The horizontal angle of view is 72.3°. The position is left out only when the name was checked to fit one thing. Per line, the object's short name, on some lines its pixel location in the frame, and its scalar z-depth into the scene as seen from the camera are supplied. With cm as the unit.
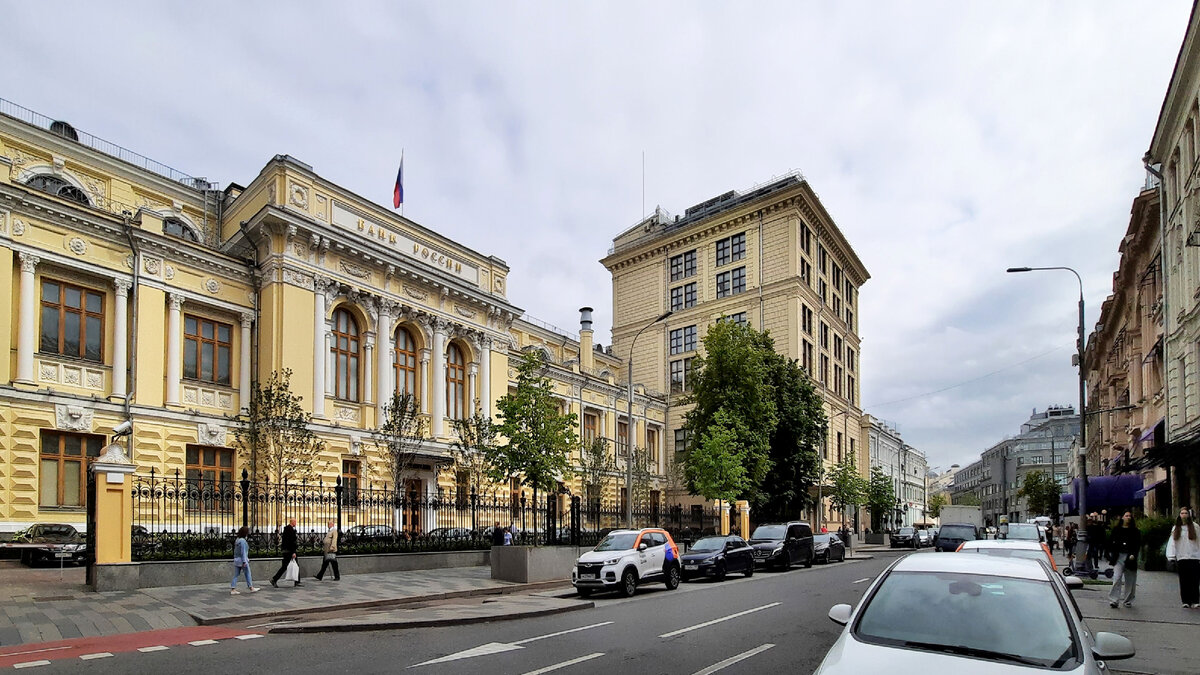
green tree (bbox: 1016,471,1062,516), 8546
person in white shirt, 1474
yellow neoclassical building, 2681
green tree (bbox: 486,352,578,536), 2536
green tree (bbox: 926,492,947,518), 15264
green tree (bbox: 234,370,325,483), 2967
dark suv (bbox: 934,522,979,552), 3828
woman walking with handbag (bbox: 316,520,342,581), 2077
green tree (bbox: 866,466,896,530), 7062
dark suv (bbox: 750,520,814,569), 2994
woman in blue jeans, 1781
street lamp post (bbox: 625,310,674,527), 2790
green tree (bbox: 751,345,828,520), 4562
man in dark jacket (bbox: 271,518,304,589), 1959
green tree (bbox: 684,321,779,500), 4128
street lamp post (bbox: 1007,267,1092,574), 2247
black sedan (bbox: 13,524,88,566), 2388
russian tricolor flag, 3825
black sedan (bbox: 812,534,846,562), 3591
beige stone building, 5900
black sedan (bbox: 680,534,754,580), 2467
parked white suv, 1928
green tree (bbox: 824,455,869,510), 5816
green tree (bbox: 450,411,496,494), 3328
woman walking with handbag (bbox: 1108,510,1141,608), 1569
